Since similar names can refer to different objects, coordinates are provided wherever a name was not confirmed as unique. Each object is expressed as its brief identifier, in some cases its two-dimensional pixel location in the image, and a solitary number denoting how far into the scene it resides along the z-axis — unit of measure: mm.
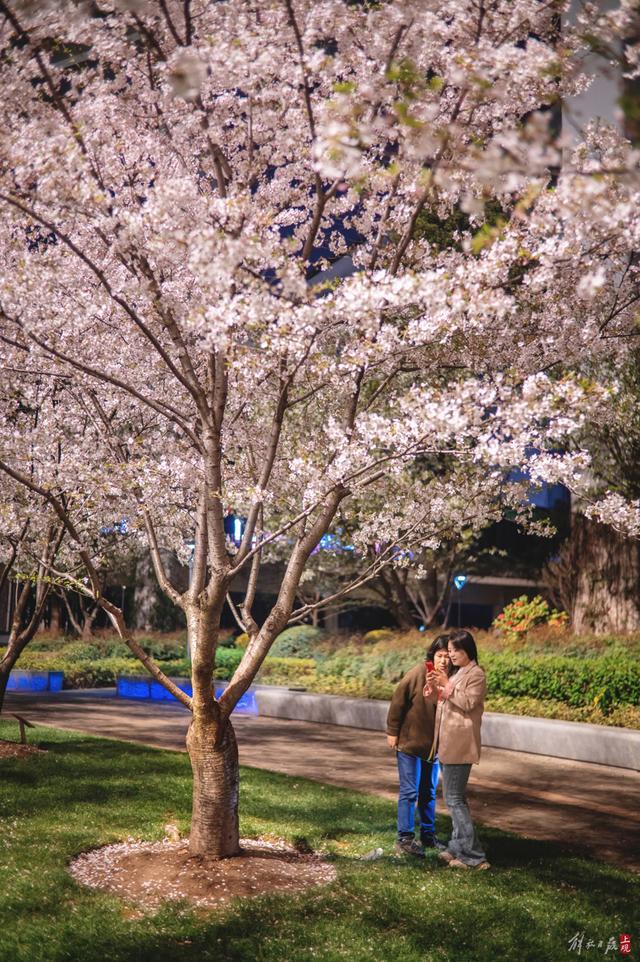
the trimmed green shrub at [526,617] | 17234
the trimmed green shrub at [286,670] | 19766
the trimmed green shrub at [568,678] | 12968
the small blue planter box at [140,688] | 21594
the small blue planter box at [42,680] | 22188
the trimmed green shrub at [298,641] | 22531
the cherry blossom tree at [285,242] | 5184
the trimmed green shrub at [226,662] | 23747
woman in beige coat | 6809
